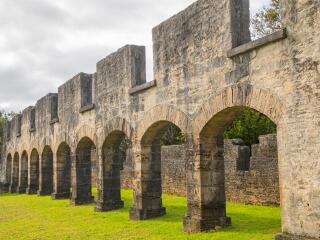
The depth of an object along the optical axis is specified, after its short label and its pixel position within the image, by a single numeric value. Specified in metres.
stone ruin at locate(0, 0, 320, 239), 6.15
